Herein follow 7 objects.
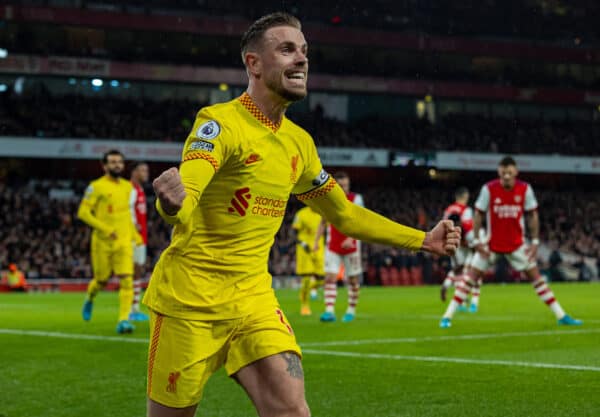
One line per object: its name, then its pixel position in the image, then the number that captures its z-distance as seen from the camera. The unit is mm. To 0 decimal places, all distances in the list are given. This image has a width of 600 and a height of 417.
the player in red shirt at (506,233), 14422
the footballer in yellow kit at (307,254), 18000
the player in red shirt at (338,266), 15906
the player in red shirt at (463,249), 18766
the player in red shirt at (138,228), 16016
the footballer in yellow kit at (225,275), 4348
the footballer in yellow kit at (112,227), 13773
